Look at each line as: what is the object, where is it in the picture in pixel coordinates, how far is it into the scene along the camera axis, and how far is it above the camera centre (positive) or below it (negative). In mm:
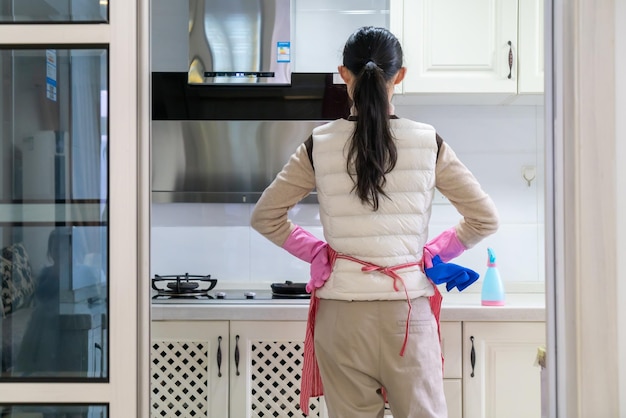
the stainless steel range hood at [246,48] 2773 +620
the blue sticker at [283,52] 2773 +603
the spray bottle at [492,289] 2633 -299
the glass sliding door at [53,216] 1337 -14
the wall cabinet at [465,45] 2734 +624
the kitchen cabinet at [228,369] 2582 -580
